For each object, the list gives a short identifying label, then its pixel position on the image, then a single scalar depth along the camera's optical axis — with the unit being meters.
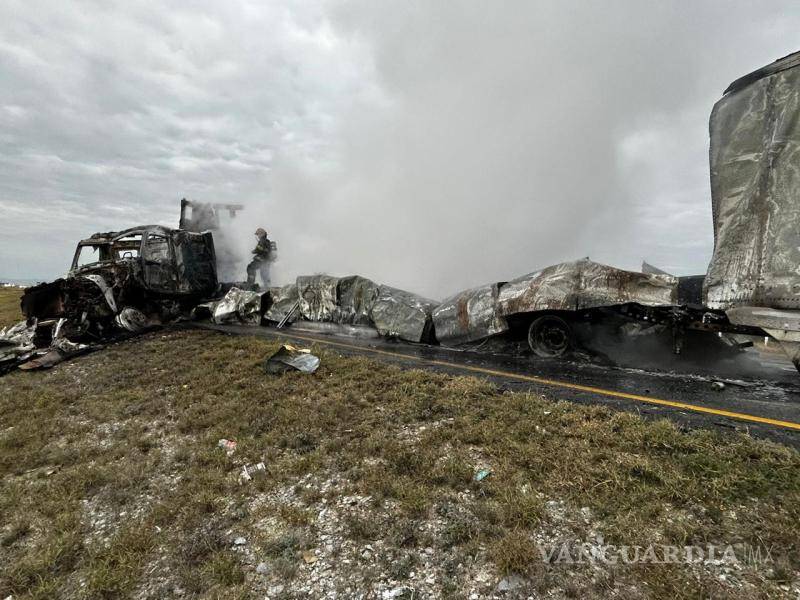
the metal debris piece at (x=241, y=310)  12.20
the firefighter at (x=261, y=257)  14.72
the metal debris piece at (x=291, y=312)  11.93
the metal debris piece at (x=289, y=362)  6.26
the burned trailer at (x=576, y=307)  5.92
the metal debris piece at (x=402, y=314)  9.24
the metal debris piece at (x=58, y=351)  7.97
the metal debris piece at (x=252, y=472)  3.50
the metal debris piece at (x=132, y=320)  10.30
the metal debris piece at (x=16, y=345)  8.20
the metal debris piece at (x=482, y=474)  3.07
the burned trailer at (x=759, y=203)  4.42
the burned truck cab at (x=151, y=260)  10.64
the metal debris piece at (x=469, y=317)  7.73
